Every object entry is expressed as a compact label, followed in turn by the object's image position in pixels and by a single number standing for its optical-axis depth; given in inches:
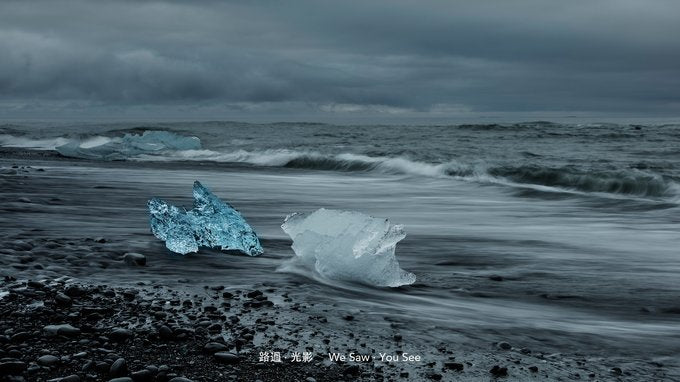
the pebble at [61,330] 139.9
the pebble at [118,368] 121.7
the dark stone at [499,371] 131.6
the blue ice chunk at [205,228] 239.0
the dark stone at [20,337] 136.0
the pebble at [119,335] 139.6
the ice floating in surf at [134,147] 949.8
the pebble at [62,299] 160.9
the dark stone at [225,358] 131.3
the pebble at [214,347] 134.9
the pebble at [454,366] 134.0
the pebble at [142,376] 120.6
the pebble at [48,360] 124.6
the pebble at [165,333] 141.6
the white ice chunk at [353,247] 200.4
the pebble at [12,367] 120.2
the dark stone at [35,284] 175.3
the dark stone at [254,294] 178.8
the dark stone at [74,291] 169.9
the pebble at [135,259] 214.1
